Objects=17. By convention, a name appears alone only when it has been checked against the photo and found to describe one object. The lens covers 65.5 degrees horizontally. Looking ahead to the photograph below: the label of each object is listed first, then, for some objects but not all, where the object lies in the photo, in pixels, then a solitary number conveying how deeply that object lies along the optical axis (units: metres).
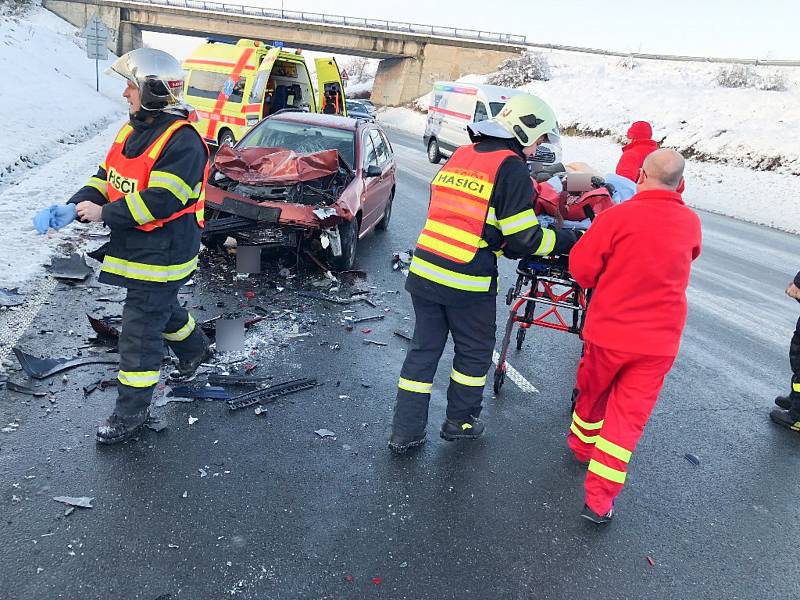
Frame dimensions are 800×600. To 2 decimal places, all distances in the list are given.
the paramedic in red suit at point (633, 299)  3.11
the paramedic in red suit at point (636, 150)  7.38
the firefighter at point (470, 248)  3.46
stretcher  4.43
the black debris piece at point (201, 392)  4.20
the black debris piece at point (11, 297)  5.14
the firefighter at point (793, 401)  4.63
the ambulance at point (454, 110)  17.52
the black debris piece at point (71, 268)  6.00
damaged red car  6.54
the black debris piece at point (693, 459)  4.11
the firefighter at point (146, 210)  3.35
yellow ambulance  14.11
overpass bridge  51.31
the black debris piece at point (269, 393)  4.16
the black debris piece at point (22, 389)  3.92
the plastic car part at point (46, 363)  4.14
